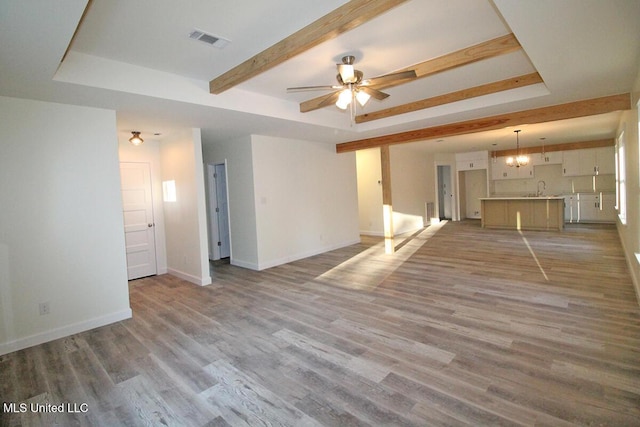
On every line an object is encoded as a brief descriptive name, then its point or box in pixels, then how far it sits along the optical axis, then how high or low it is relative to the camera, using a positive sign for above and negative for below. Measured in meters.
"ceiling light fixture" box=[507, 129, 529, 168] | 8.80 +0.82
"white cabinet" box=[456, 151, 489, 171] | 10.84 +1.02
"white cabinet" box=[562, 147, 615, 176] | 9.20 +0.67
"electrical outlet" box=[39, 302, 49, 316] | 3.20 -1.00
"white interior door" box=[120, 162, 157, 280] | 5.35 -0.25
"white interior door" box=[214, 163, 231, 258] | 6.92 -0.21
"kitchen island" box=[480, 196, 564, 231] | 8.30 -0.72
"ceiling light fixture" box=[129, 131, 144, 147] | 4.84 +1.02
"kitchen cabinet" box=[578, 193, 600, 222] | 9.56 -0.68
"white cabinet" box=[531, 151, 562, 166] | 10.02 +0.89
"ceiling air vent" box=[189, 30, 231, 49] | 2.54 +1.36
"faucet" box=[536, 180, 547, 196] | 10.55 -0.04
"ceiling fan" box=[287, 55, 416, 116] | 2.91 +1.08
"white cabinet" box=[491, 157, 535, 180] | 10.54 +0.57
